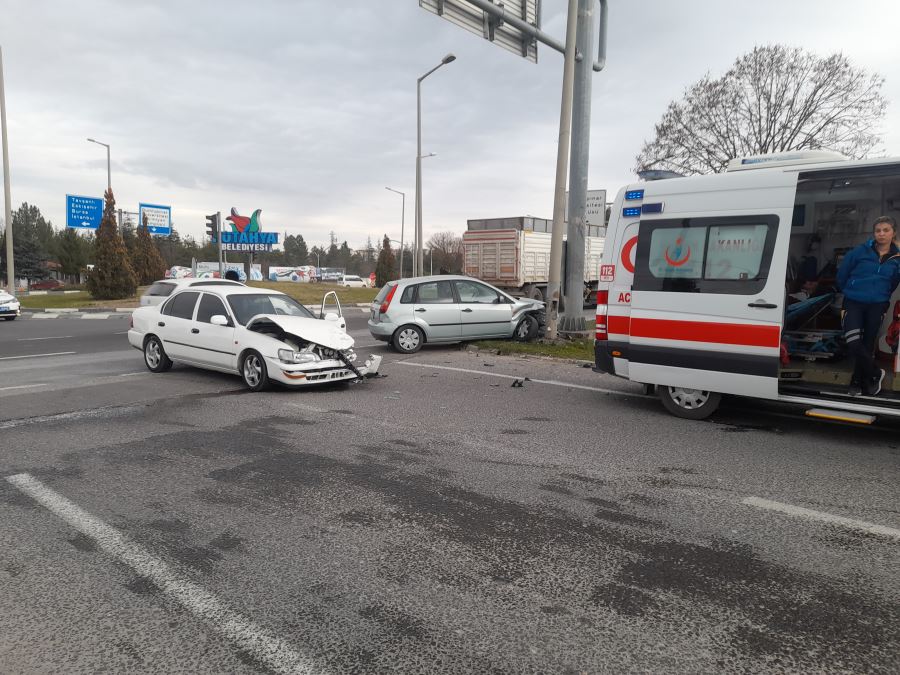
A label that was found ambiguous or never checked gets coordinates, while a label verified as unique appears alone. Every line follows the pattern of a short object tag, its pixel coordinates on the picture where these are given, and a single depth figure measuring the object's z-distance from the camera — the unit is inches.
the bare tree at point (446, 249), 2802.7
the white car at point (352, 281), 2642.7
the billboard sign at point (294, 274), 3112.7
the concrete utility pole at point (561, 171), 474.0
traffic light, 951.0
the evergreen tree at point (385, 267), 1980.8
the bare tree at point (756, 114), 1031.0
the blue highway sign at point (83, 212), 1610.5
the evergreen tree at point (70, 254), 2810.0
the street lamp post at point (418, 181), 1035.9
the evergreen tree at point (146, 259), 1721.2
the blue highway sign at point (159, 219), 2074.3
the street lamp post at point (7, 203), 1090.2
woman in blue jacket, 236.5
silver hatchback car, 500.7
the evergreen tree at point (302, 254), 4784.7
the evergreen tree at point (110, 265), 1204.5
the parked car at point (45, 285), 2870.1
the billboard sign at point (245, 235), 1945.1
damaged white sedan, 332.2
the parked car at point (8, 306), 914.7
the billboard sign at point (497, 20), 408.8
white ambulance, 239.8
